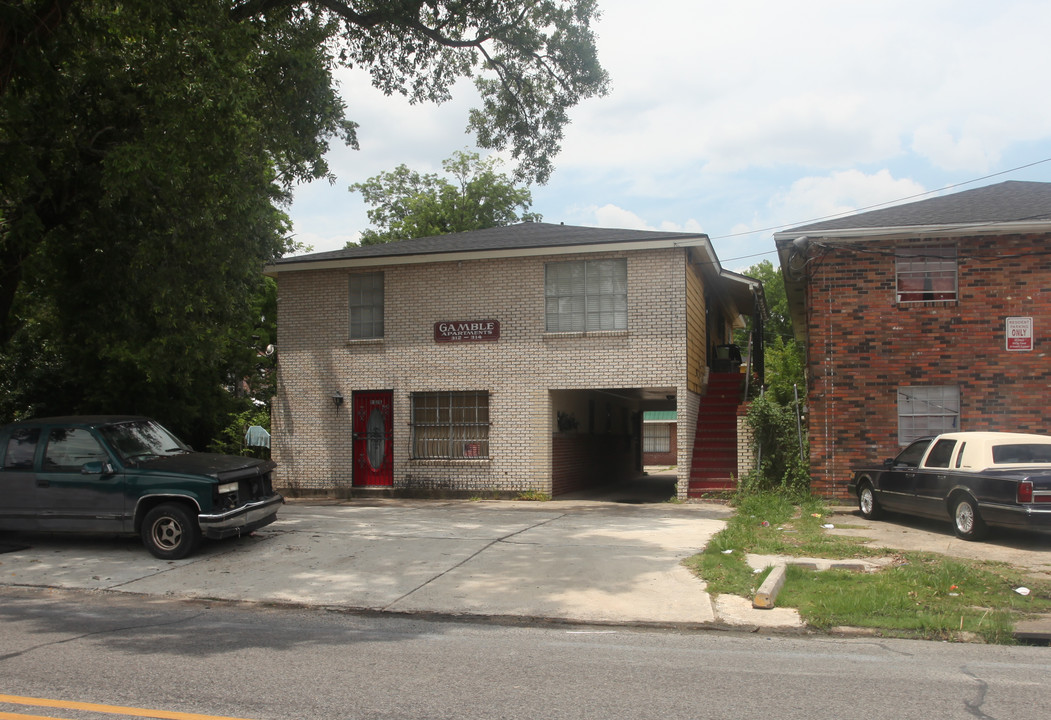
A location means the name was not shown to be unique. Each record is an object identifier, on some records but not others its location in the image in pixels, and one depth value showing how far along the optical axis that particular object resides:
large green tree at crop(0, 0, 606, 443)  11.64
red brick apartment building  15.26
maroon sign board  18.27
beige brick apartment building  17.58
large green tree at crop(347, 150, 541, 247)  44.81
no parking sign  15.23
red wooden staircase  17.73
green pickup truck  10.22
